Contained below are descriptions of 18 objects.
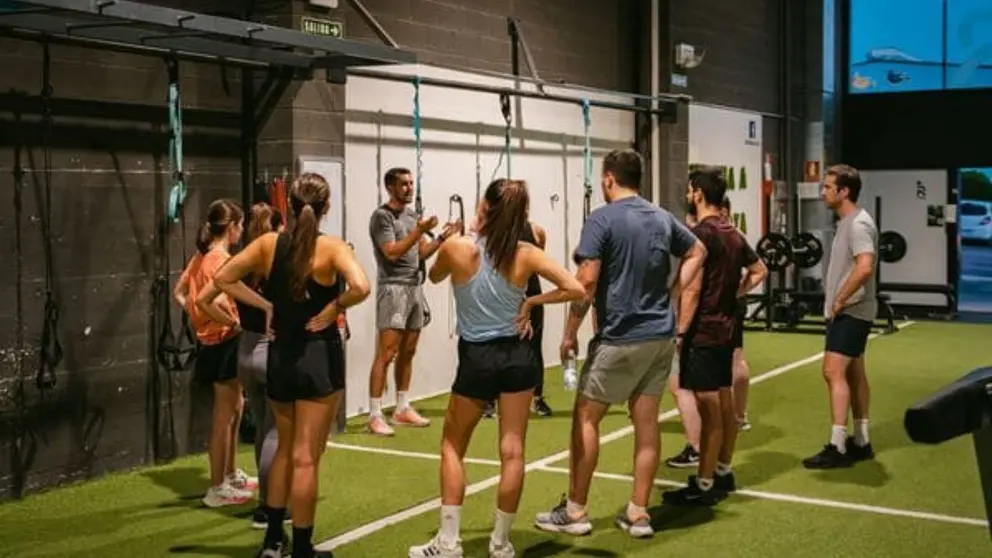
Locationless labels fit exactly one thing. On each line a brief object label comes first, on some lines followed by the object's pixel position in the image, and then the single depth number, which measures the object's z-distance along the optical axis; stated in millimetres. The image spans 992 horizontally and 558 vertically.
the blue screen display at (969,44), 14961
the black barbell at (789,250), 12641
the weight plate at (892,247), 14633
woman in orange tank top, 5426
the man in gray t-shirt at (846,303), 6047
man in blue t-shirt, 4812
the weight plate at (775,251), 12625
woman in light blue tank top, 4461
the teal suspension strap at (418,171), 7805
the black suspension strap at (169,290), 6309
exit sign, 7141
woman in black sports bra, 4312
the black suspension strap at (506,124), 9172
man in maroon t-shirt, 5461
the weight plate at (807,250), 12805
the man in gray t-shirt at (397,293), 7434
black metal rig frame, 5309
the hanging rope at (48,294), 5840
